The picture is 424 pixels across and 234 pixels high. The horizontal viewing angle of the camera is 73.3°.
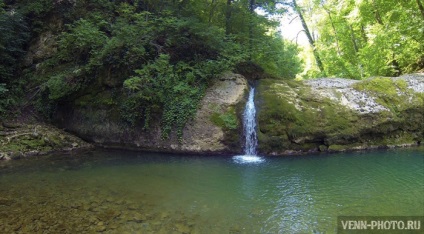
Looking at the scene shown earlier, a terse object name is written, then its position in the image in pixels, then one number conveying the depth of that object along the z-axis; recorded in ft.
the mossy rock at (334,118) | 33.86
